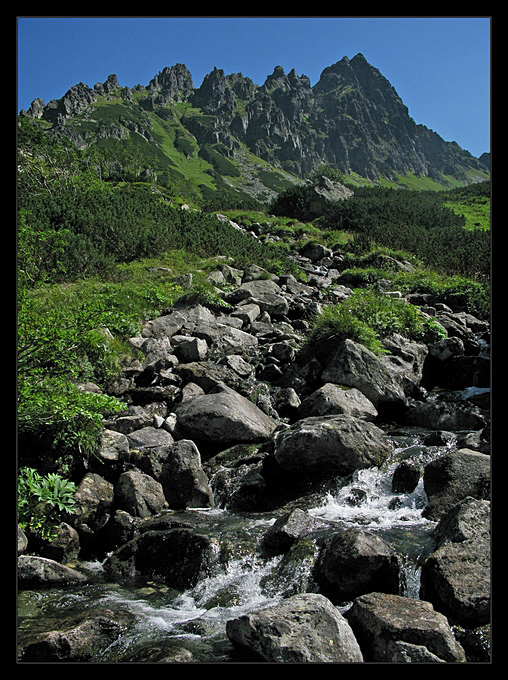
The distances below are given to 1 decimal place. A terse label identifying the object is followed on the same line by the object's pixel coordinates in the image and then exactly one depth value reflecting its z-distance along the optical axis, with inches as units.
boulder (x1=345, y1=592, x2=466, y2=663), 127.4
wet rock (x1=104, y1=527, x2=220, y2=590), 198.4
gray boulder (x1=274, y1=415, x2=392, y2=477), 274.7
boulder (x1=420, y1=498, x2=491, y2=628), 144.9
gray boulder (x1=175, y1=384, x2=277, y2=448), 320.5
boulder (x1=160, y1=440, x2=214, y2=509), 261.4
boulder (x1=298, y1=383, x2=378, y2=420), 342.6
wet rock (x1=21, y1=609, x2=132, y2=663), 134.7
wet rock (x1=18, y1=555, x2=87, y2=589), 188.4
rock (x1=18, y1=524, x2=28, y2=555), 199.9
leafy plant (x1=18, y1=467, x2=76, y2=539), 206.1
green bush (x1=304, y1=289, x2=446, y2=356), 441.7
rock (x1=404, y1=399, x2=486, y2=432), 363.9
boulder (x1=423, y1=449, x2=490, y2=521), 225.8
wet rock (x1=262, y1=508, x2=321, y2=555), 207.3
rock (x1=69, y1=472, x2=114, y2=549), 227.6
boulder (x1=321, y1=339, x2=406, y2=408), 382.9
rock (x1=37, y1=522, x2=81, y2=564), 211.8
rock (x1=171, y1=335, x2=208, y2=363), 430.9
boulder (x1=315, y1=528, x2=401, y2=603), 169.3
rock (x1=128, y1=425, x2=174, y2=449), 296.0
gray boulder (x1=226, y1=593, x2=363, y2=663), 118.0
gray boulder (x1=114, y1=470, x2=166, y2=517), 243.0
